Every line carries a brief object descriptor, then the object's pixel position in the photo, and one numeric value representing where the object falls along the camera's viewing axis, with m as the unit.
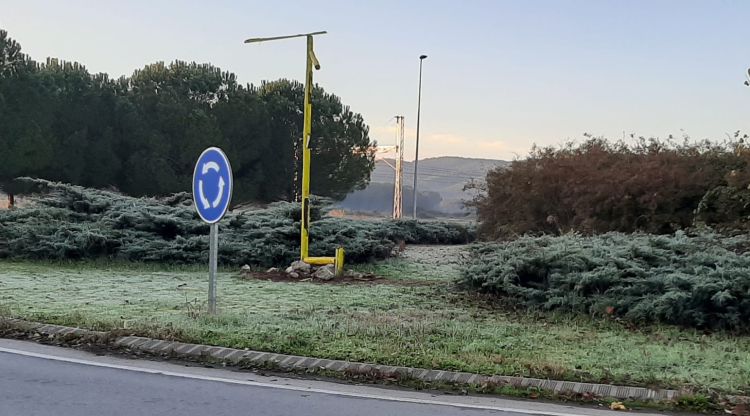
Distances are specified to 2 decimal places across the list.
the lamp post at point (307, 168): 12.91
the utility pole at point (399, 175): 44.03
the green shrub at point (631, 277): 8.11
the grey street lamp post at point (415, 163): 36.48
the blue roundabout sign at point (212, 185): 8.23
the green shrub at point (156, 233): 15.31
